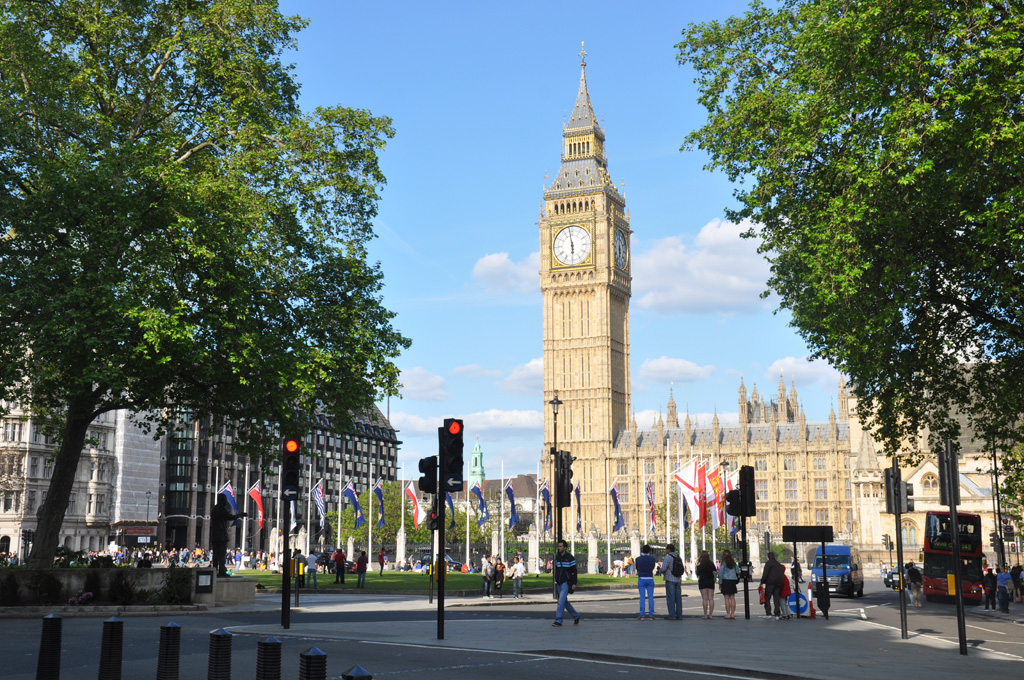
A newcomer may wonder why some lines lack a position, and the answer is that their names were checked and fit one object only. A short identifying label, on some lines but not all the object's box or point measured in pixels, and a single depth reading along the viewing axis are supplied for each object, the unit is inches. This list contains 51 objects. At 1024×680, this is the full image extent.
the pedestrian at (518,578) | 1422.2
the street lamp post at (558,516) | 961.6
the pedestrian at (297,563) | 1081.3
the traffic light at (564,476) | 958.4
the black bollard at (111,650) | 391.9
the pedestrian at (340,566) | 1601.9
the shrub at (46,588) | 960.3
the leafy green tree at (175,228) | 928.9
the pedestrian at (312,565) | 1513.3
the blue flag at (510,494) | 2551.7
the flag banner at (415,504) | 2308.1
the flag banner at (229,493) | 2140.7
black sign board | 1061.8
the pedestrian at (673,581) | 946.7
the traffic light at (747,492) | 973.8
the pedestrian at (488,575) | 1395.2
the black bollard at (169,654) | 386.9
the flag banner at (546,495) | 2616.1
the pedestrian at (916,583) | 1412.4
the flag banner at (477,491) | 2490.2
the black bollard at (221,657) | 365.7
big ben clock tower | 5374.0
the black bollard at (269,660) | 338.3
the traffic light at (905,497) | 788.0
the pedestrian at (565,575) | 832.7
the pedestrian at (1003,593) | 1396.4
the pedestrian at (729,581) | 979.9
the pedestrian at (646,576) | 949.8
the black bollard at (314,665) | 310.0
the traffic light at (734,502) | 995.9
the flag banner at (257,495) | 2223.2
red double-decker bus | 1640.0
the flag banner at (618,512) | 2582.2
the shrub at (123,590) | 993.5
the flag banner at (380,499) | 2420.3
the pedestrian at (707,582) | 968.9
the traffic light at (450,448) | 690.2
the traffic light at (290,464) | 740.0
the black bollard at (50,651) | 395.5
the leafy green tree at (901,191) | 773.9
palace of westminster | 4436.5
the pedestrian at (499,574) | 1386.6
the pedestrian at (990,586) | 1463.0
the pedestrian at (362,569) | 1546.5
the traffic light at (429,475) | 713.0
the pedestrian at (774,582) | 1019.3
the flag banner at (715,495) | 2087.8
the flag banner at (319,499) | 2284.4
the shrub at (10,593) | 947.3
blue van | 1670.8
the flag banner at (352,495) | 2350.1
